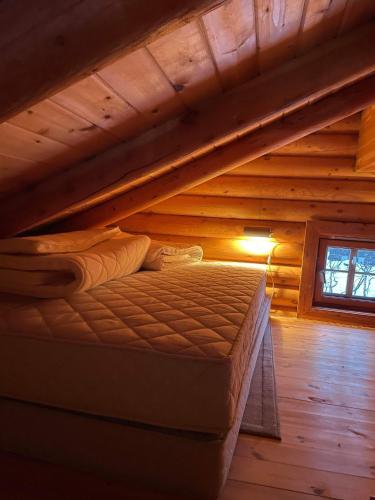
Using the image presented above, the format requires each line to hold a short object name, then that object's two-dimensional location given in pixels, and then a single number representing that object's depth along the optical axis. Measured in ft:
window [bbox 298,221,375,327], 10.49
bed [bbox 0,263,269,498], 3.38
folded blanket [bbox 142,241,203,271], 8.20
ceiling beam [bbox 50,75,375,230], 7.37
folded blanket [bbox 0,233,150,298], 5.06
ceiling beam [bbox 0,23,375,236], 5.54
